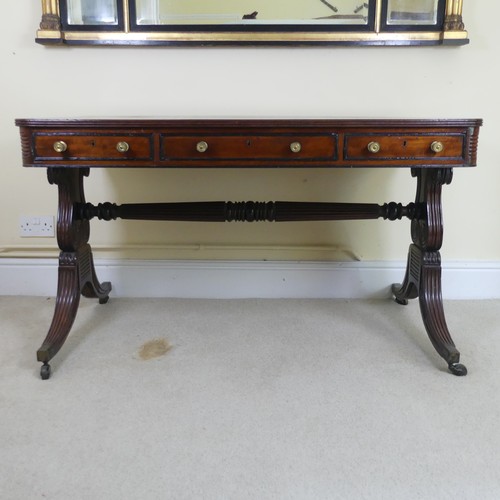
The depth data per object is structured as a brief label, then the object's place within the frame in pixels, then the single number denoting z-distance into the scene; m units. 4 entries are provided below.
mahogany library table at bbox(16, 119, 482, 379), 1.38
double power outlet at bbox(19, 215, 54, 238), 2.07
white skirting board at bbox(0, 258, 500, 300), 2.08
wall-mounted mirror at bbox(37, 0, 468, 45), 1.87
